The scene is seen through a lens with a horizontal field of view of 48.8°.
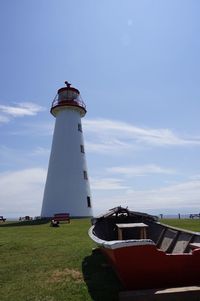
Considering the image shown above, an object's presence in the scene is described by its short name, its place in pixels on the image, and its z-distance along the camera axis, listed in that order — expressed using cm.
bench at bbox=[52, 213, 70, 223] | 1785
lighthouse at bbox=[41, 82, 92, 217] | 2113
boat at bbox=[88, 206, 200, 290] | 399
